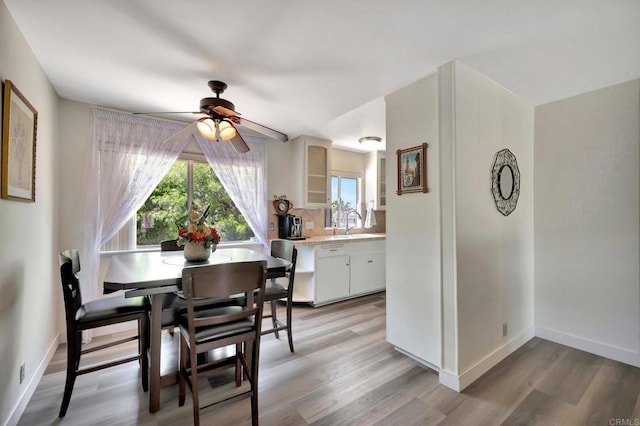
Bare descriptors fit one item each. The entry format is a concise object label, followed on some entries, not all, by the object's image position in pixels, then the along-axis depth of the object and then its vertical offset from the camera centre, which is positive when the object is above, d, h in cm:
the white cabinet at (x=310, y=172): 396 +66
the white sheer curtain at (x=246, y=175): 344 +55
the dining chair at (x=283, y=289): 250 -68
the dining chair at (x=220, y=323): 149 -66
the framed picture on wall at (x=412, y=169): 220 +39
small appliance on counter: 388 -15
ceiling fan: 207 +77
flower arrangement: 209 -11
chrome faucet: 457 -4
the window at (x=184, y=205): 321 +14
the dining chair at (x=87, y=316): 169 -66
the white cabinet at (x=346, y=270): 364 -76
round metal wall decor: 236 +32
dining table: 158 -38
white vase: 212 -27
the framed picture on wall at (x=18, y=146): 152 +44
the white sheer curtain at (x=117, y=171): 273 +48
